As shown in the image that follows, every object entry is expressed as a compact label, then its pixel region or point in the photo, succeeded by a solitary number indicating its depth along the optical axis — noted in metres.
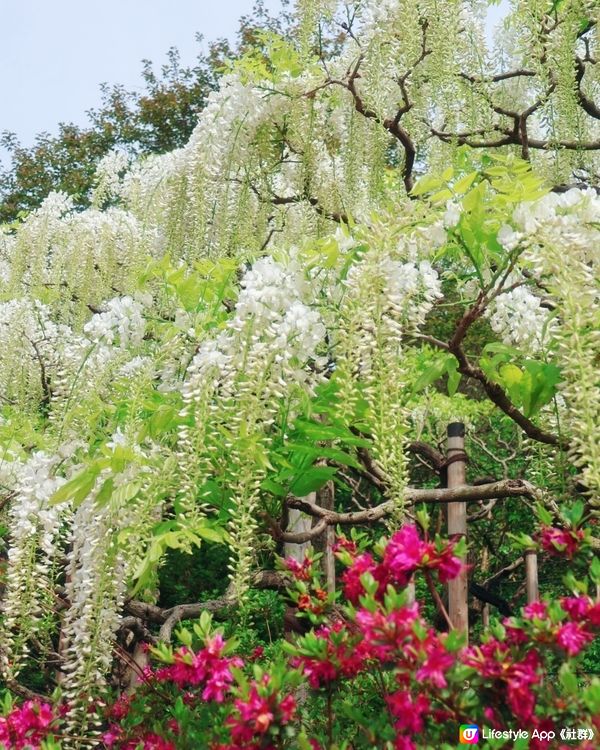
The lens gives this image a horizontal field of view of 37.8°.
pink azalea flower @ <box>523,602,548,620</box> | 1.63
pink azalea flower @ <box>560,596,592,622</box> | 1.63
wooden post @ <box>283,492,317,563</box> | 3.77
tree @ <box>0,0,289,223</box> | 13.70
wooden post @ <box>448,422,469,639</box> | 3.48
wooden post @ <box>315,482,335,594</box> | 3.48
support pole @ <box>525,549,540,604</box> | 4.09
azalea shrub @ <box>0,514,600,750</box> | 1.56
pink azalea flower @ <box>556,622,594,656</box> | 1.57
